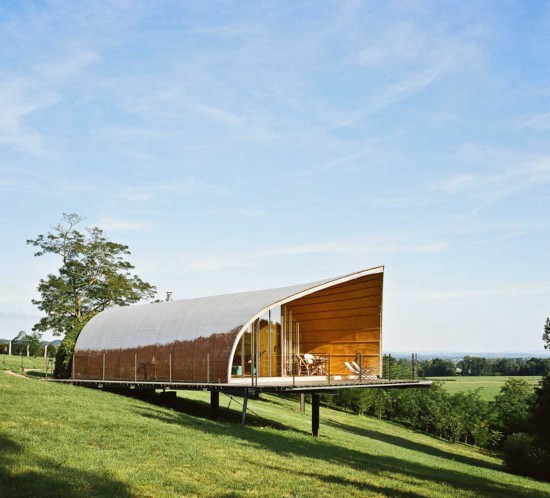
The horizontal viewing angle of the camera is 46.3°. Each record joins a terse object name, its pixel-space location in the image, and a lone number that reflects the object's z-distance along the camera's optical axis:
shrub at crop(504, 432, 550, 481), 28.08
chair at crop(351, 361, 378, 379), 25.17
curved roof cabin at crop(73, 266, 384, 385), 21.97
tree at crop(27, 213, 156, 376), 44.03
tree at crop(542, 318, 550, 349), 39.03
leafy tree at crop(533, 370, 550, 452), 28.72
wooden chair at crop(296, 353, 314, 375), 25.02
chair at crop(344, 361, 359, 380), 25.52
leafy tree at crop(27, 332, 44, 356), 47.12
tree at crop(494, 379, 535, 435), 41.99
